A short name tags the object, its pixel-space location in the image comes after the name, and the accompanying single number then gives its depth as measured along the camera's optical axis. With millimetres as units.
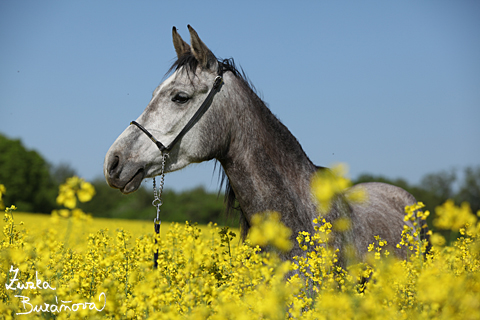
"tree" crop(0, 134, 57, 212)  49875
